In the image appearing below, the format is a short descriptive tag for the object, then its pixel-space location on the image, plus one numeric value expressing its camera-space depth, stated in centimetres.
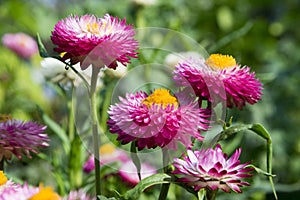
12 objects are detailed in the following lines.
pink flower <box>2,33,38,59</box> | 133
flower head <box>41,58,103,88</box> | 70
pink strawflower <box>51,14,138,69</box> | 56
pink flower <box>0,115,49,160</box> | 61
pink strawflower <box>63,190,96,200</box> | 53
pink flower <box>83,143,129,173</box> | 79
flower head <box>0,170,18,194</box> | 53
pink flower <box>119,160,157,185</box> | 70
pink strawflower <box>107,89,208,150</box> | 55
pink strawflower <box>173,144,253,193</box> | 54
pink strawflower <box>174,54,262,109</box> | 57
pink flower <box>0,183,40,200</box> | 51
